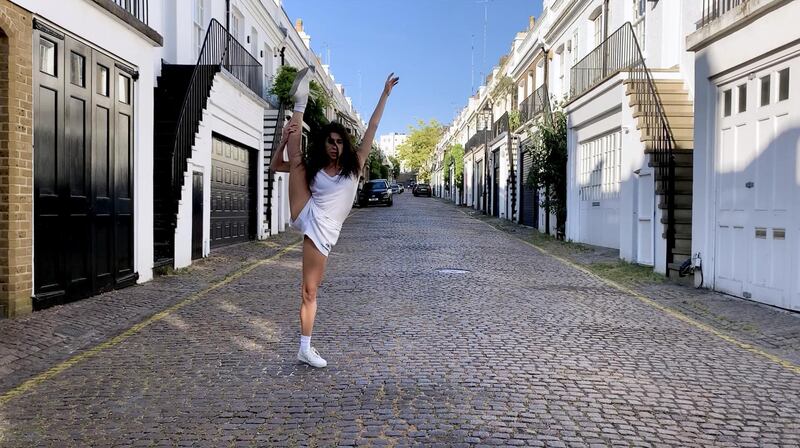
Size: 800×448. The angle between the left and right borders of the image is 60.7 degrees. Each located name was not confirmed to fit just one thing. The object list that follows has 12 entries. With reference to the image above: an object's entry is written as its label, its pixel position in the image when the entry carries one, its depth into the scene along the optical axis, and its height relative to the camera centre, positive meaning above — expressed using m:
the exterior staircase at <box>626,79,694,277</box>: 10.80 +0.86
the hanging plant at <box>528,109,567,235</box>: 18.70 +1.07
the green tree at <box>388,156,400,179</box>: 132.29 +7.69
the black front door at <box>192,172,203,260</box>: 12.45 -0.22
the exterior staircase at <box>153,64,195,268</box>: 11.09 +0.94
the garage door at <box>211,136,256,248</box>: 14.95 +0.23
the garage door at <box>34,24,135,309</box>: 7.21 +0.36
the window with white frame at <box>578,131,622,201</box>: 15.13 +0.92
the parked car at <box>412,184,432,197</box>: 75.94 +1.63
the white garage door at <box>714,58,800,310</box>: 7.44 +0.24
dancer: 4.90 +0.14
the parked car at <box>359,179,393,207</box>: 41.56 +0.63
